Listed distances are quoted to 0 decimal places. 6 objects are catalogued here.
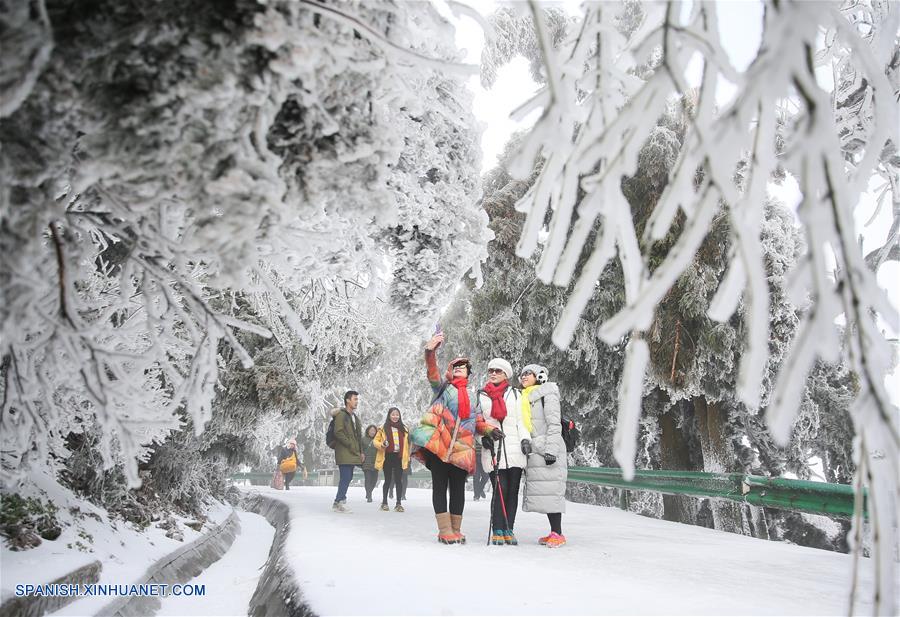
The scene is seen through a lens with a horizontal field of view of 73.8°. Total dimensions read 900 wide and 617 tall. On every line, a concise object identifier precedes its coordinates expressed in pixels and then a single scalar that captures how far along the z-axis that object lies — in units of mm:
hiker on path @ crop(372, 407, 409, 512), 11023
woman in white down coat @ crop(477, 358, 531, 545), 6094
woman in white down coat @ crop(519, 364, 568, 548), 6016
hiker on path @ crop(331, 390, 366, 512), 10266
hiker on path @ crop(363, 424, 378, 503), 13610
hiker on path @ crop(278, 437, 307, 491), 21125
